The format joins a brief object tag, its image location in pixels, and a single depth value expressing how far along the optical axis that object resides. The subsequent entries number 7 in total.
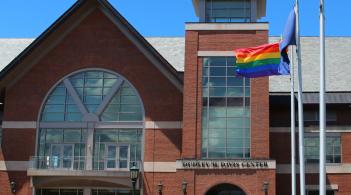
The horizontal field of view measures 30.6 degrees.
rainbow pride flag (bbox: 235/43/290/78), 24.28
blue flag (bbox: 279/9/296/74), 21.52
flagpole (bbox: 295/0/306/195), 21.66
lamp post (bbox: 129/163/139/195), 27.64
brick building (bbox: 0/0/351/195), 34.12
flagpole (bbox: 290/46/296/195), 25.45
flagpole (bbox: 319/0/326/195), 18.34
